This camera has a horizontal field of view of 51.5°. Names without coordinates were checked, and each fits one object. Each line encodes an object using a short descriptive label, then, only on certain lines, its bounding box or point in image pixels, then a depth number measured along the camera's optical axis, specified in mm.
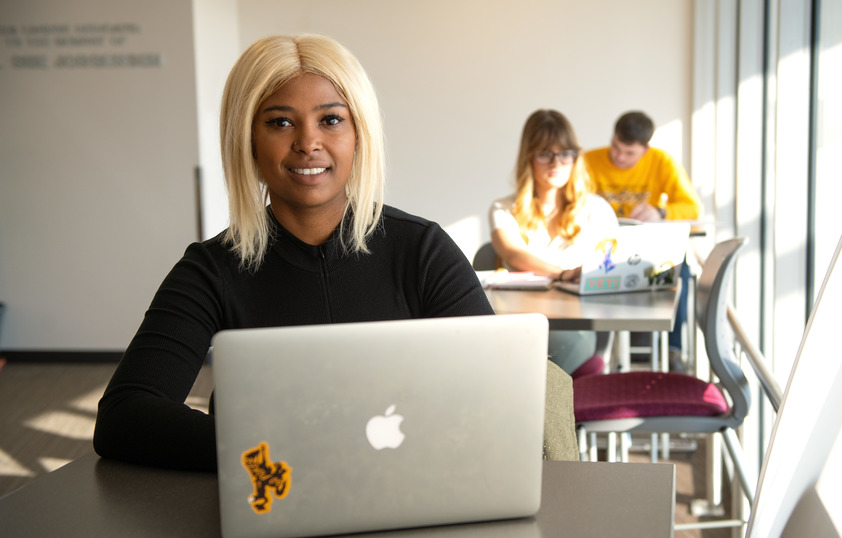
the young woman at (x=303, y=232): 1455
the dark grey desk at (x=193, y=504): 890
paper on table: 2865
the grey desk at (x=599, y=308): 2363
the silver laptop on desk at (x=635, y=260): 2705
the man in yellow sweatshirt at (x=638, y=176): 4699
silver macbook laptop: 830
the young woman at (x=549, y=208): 3172
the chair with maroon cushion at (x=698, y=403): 2348
